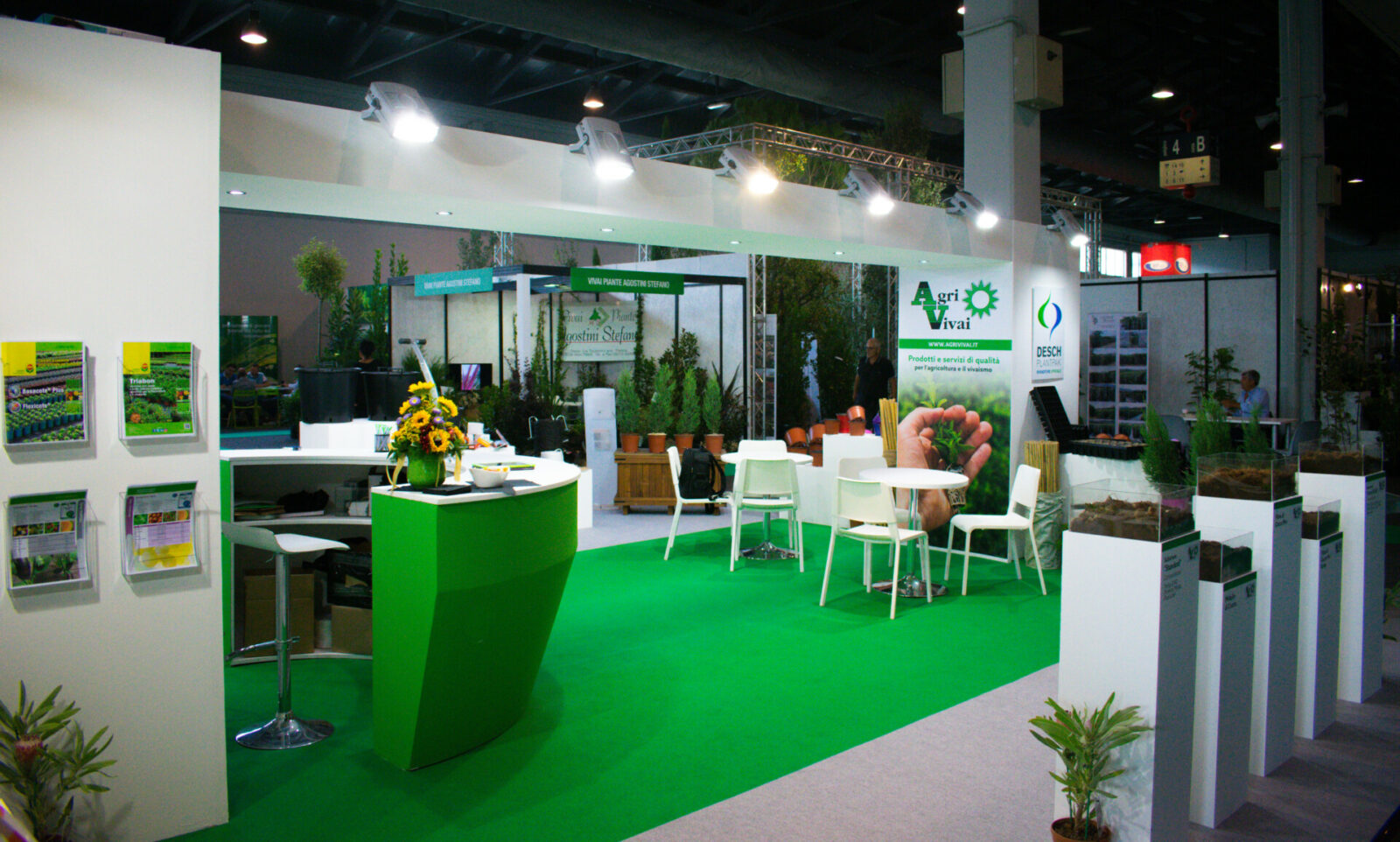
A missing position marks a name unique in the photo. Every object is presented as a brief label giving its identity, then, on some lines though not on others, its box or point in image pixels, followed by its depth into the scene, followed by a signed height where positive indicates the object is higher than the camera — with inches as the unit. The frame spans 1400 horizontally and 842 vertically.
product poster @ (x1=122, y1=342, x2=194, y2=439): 115.3 +0.8
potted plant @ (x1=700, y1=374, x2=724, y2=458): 406.0 -4.0
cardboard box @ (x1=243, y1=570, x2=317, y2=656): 189.5 -42.7
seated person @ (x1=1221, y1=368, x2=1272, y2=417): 398.6 +1.1
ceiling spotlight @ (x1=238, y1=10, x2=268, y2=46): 377.7 +145.9
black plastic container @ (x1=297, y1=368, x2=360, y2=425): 248.8 +0.6
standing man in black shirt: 397.7 +7.4
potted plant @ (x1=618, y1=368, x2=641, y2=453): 390.9 -4.7
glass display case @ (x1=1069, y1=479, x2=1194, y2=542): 112.0 -13.4
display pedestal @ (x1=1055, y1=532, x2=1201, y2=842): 111.2 -30.5
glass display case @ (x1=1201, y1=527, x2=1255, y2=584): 123.3 -20.3
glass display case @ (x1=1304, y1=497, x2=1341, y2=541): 156.9 -19.6
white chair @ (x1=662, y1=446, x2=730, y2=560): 285.7 -23.1
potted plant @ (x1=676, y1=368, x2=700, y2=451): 397.7 -6.1
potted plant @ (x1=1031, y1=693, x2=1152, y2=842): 110.2 -41.1
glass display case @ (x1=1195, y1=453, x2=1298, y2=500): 146.3 -12.1
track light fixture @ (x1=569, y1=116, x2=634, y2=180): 182.2 +48.5
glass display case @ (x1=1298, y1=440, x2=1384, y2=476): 177.3 -11.0
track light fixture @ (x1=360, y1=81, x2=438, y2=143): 153.9 +46.5
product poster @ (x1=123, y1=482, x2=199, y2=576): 116.7 -16.5
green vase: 145.3 -11.3
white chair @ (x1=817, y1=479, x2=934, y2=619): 225.9 -27.1
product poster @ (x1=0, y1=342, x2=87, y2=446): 107.5 +0.4
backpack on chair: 325.7 -26.1
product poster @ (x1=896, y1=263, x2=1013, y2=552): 290.8 +7.5
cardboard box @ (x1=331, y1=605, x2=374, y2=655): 194.5 -48.0
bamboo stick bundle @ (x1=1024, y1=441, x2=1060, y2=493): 283.1 -18.3
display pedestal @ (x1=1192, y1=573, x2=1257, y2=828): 122.6 -39.4
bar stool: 149.2 -43.0
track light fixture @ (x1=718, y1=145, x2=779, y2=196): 210.8 +51.4
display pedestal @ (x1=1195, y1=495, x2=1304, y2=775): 139.0 -32.3
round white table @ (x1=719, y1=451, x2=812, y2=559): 290.0 -46.6
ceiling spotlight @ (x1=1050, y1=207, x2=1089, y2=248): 310.0 +57.2
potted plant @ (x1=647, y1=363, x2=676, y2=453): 390.6 -3.2
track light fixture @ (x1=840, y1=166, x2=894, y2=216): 236.1 +52.2
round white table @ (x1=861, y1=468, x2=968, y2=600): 238.8 -21.0
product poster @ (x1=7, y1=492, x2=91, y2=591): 108.9 -16.9
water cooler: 373.1 -12.1
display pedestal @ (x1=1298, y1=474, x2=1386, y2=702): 171.9 -34.6
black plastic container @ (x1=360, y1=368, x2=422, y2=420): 257.9 +1.4
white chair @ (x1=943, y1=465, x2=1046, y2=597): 244.2 -31.1
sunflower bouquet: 144.7 -6.8
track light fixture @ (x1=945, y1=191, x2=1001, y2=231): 268.1 +54.7
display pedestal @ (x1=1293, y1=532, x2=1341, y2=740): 153.9 -39.0
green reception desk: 135.7 -31.5
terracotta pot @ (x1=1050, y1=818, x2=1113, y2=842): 111.9 -51.2
